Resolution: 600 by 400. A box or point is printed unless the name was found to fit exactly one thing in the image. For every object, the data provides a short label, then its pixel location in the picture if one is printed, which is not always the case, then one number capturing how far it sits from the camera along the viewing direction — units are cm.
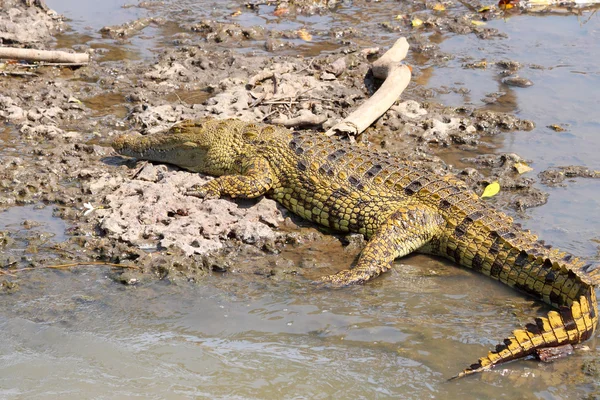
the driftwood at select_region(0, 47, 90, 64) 1761
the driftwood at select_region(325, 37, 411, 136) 1459
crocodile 973
